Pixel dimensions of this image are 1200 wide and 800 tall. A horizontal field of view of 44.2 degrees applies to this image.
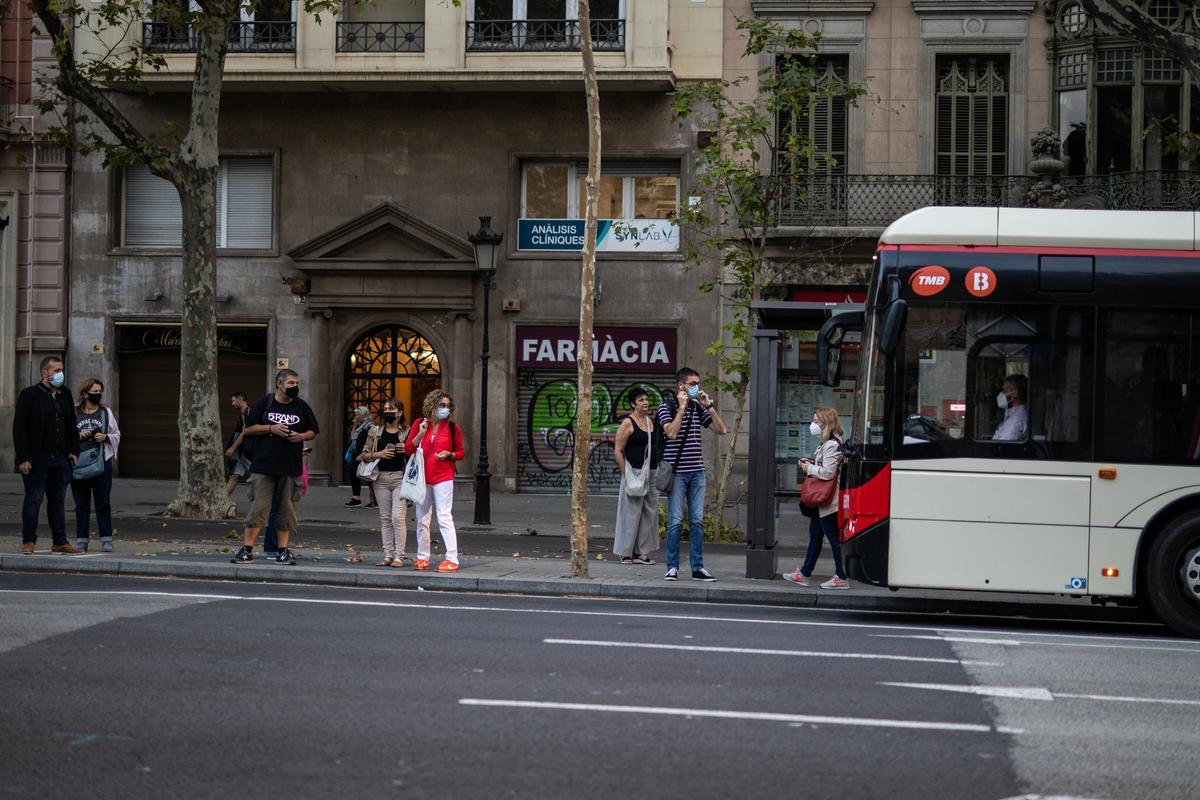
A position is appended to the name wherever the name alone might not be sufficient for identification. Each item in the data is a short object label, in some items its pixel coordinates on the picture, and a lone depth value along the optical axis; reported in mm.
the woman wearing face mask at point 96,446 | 15203
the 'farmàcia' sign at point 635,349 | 26891
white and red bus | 11336
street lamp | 21302
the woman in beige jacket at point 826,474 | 13984
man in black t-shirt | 14320
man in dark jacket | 14703
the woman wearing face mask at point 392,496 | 14648
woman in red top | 14344
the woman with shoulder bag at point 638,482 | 15125
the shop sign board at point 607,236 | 26812
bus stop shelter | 13914
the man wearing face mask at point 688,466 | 14133
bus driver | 11453
